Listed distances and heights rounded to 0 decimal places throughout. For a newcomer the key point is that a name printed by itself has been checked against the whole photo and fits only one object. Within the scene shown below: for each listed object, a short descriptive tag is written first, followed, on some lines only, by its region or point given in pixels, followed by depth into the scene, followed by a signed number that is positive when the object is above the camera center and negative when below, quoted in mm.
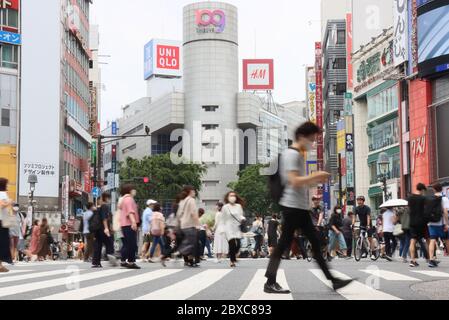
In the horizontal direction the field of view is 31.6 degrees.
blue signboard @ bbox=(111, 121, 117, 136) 130375 +12629
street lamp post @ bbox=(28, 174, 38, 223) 38062 +1214
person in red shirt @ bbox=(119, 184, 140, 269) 14477 -238
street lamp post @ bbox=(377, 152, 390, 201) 31020 +1514
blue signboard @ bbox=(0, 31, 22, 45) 52528 +11224
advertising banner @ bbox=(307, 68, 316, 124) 87750 +12630
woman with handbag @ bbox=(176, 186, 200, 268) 15359 -342
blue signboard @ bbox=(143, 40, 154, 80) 154375 +28597
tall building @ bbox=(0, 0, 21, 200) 52625 +7878
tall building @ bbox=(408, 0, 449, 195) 43656 +6607
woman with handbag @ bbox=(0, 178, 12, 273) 13656 -258
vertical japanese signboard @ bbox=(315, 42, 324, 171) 84500 +11426
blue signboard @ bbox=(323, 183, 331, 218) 75750 +595
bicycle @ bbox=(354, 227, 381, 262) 20859 -1184
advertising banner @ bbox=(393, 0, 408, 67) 48000 +10493
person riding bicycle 20859 -373
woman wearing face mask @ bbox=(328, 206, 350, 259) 21567 -763
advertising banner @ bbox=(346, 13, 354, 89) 65688 +13028
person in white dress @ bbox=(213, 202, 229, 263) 20047 -1133
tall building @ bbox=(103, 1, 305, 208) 119938 +14278
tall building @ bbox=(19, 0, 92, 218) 54438 +7213
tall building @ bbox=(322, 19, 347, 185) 75500 +11927
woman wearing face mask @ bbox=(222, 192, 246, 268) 16656 -331
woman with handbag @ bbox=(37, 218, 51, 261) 27594 -1239
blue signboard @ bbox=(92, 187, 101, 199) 39788 +667
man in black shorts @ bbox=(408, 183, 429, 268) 15188 -299
